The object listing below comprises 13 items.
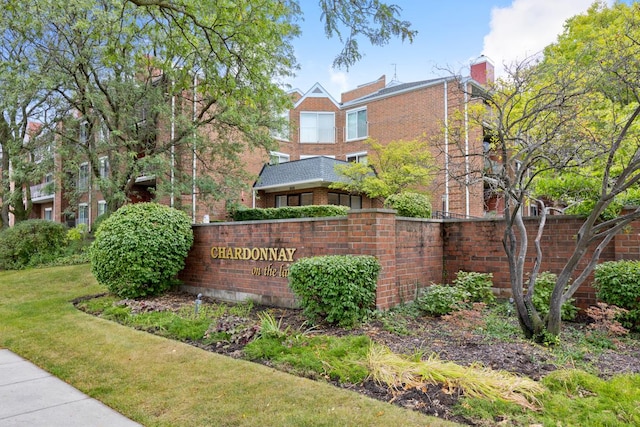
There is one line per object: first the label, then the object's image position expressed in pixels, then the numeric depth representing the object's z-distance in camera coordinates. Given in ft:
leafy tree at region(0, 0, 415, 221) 39.09
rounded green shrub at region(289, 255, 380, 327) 19.08
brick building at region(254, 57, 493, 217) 64.64
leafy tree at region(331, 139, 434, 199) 52.21
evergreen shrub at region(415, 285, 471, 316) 21.50
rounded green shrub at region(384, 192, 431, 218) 38.22
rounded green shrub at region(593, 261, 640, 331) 18.13
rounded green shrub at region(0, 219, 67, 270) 48.42
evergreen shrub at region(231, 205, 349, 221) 51.87
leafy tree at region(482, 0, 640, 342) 16.37
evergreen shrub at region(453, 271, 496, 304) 23.79
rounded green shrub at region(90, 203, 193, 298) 27.86
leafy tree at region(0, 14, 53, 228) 41.98
